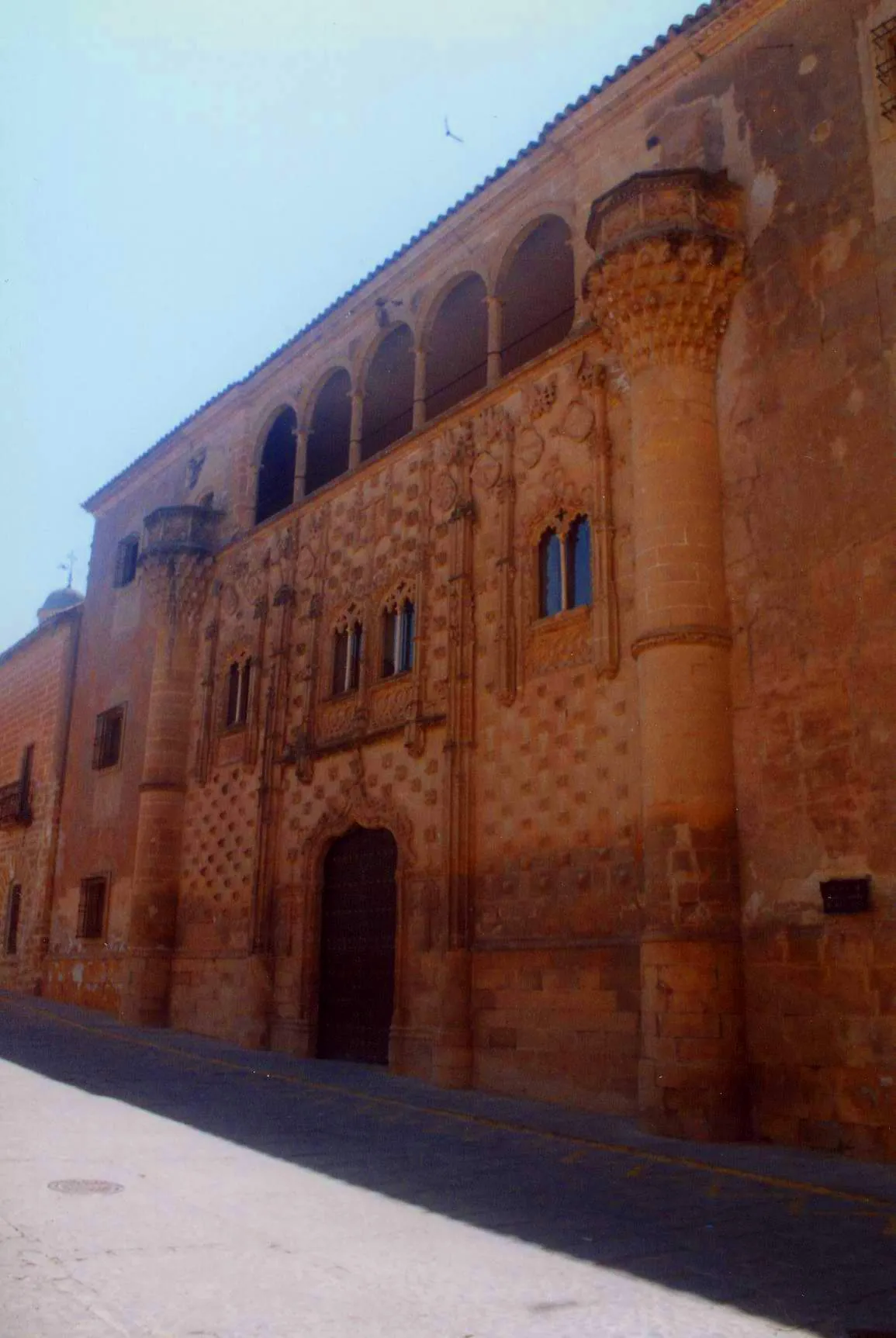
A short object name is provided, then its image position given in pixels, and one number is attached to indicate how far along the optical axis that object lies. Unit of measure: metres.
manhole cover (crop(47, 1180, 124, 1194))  6.14
